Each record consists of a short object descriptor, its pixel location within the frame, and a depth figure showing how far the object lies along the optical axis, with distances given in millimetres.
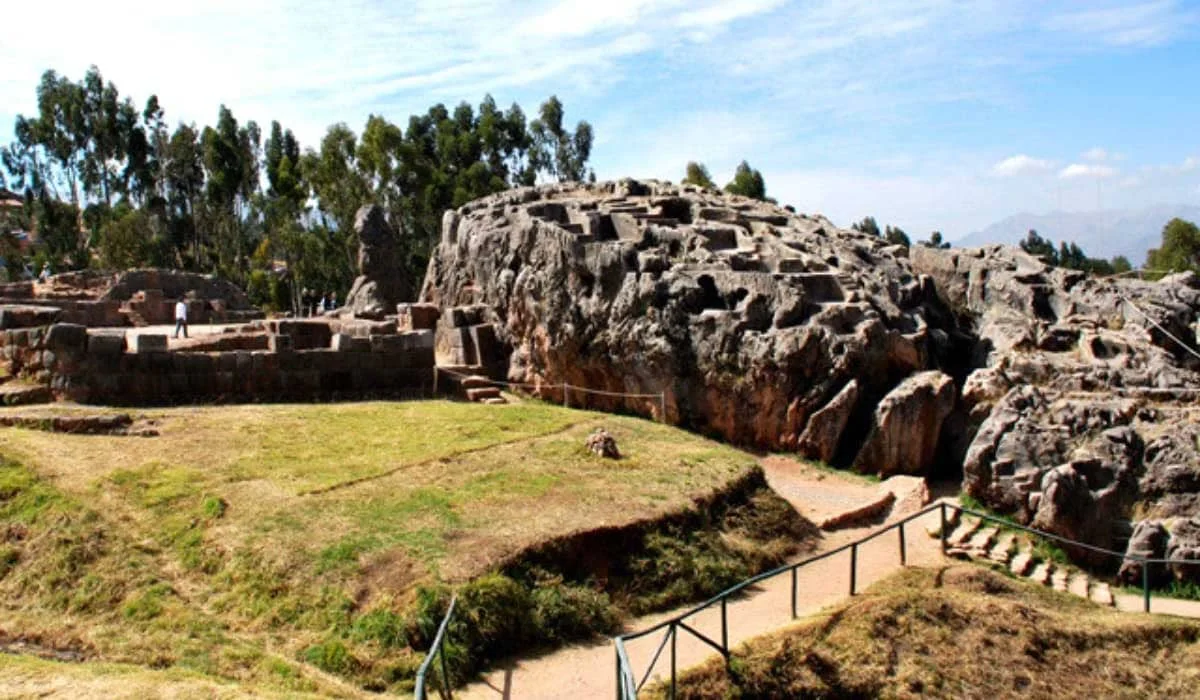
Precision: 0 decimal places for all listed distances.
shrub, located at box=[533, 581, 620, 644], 12875
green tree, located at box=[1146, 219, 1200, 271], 46688
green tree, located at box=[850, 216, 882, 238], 68562
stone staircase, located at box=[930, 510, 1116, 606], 16312
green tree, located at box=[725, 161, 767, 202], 57053
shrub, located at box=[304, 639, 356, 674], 11023
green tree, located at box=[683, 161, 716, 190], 58156
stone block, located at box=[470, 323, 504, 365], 27562
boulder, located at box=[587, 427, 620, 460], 18500
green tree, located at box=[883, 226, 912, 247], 65650
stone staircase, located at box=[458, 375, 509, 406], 23850
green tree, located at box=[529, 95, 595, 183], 66625
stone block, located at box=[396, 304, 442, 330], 29266
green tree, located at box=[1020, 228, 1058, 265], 64062
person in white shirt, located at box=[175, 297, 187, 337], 27875
